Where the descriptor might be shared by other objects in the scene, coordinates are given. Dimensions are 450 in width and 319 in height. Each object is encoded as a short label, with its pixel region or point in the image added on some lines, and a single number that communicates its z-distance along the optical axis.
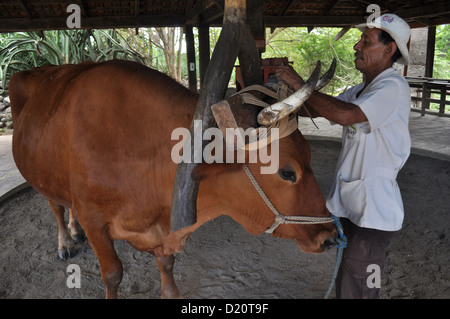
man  1.89
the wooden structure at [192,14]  7.22
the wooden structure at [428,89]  9.77
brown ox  1.94
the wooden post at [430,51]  11.02
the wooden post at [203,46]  7.90
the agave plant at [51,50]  11.70
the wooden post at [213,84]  1.85
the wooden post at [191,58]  8.68
